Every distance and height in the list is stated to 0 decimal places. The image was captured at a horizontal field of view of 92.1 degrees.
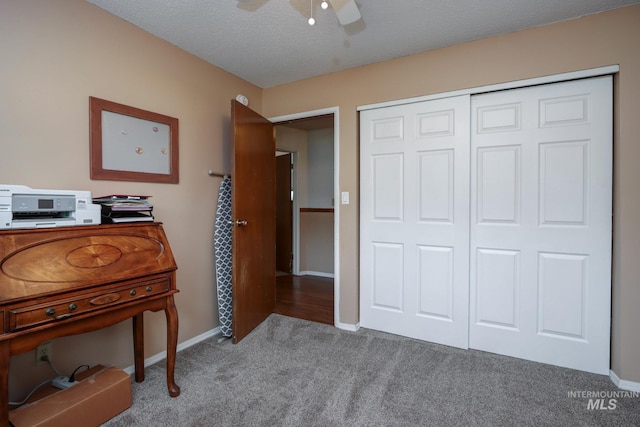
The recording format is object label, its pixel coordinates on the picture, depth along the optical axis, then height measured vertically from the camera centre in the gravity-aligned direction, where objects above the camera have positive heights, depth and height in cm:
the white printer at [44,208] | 131 +0
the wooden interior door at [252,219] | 253 -9
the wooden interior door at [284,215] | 508 -12
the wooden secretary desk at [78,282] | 122 -34
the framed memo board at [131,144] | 191 +44
